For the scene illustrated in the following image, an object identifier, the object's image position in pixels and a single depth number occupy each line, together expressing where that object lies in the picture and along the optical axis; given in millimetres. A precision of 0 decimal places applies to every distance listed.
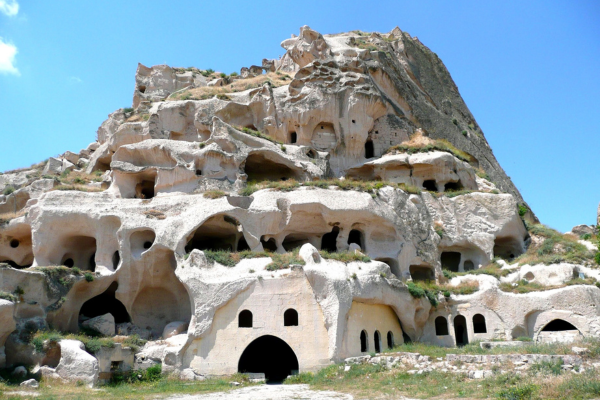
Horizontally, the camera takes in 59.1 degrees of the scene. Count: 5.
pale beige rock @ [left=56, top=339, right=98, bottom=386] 21062
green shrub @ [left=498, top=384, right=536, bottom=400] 13469
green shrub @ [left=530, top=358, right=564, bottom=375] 15573
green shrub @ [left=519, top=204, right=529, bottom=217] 37519
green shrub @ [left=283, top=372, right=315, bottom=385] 21719
